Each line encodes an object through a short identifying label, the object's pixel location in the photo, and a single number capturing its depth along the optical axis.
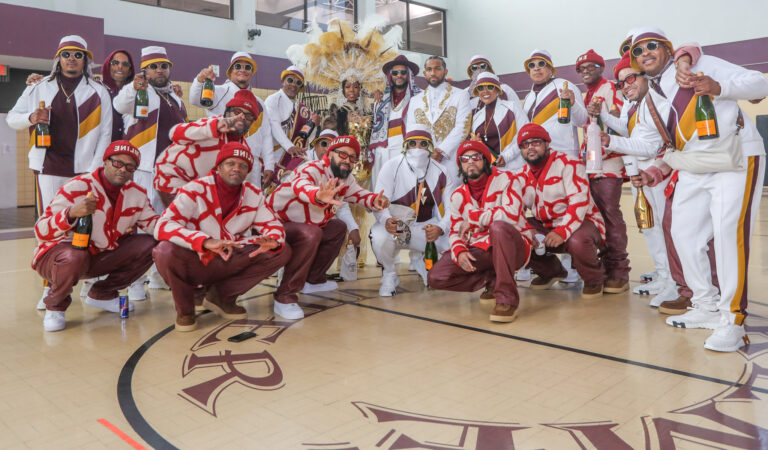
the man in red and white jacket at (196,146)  3.77
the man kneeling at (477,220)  3.75
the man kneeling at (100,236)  3.32
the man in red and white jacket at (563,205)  3.92
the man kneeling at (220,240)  3.21
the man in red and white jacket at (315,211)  3.70
